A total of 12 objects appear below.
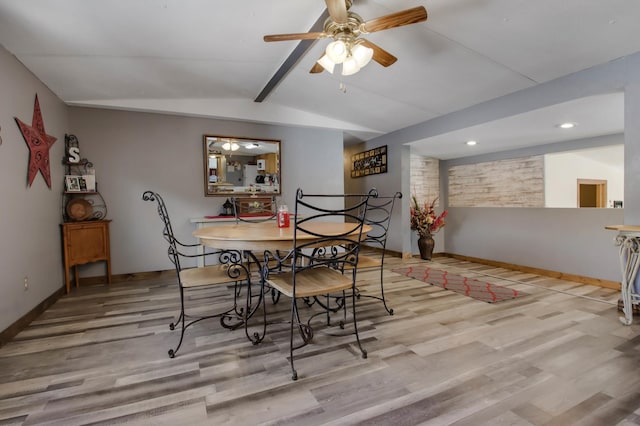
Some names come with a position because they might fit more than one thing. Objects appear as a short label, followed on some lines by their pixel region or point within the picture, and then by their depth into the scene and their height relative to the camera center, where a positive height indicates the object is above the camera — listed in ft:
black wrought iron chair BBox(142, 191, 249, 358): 7.14 -1.72
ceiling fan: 6.38 +3.91
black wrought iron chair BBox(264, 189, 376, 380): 6.17 -1.71
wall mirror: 15.14 +2.10
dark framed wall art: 19.21 +2.84
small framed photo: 12.36 +1.13
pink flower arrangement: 17.84 -1.02
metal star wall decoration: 9.35 +2.21
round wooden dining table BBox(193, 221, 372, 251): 6.37 -0.67
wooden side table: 11.75 -1.36
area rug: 10.88 -3.38
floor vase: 17.70 -2.54
